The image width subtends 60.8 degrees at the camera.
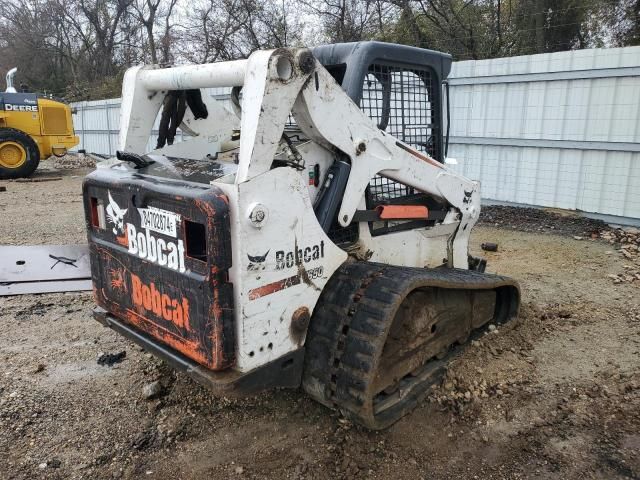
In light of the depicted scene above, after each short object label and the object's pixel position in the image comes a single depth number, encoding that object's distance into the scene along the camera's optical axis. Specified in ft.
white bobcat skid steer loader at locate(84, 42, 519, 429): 8.00
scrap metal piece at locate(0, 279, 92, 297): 17.43
